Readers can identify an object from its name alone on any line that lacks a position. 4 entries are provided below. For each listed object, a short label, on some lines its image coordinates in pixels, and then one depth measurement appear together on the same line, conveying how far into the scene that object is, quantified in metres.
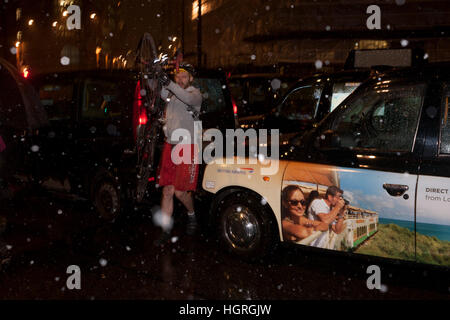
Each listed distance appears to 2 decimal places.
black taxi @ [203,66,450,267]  3.71
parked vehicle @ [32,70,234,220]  5.87
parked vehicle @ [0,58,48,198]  5.02
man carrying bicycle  5.39
